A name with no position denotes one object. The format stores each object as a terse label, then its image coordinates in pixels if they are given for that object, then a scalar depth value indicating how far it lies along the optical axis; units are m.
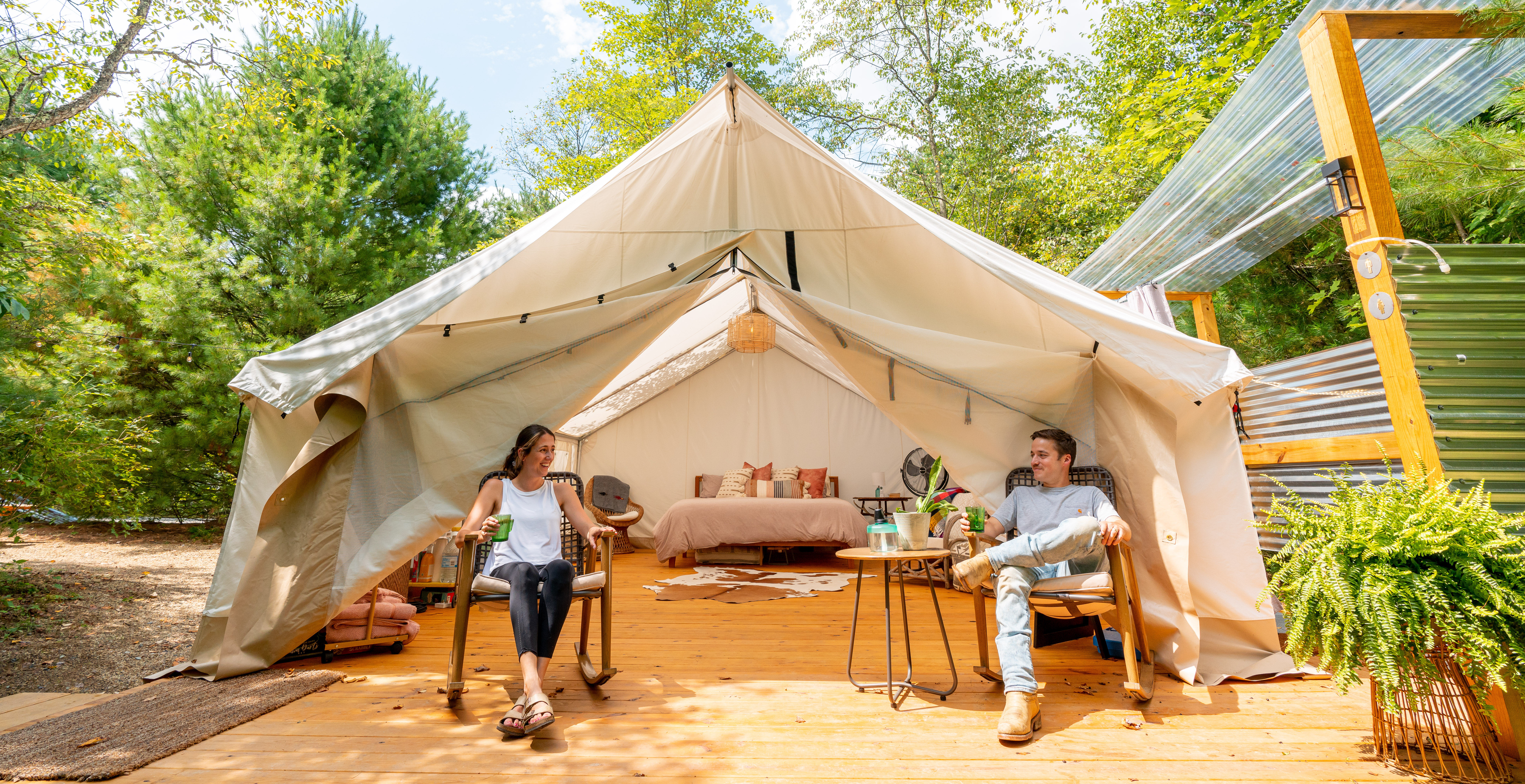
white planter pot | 2.63
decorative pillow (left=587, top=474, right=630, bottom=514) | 7.78
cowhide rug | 4.95
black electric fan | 7.83
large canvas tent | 2.75
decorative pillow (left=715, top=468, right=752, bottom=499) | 7.84
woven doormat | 1.90
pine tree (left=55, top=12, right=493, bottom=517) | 6.73
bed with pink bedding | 6.60
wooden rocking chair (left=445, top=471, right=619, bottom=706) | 2.45
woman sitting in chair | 2.33
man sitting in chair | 2.25
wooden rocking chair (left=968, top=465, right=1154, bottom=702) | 2.36
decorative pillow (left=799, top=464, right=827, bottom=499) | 7.88
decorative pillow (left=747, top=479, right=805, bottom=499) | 7.76
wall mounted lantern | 2.22
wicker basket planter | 1.71
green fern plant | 1.64
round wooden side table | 2.49
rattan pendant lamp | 5.94
